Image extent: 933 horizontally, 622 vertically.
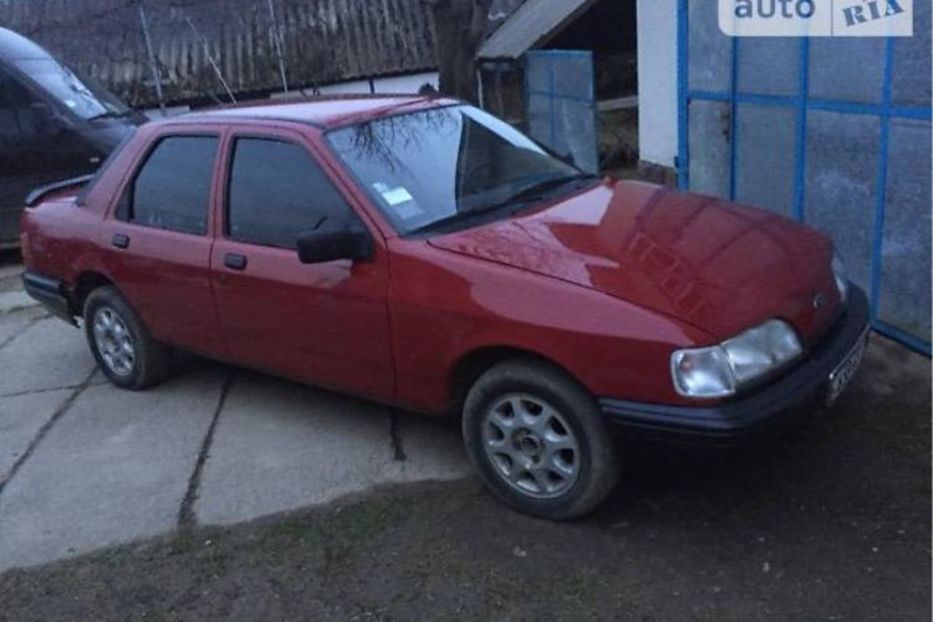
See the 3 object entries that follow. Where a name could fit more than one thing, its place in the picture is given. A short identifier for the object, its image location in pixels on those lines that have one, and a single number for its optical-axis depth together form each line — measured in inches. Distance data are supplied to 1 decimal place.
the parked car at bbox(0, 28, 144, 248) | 403.2
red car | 134.3
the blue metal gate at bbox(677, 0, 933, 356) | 189.0
